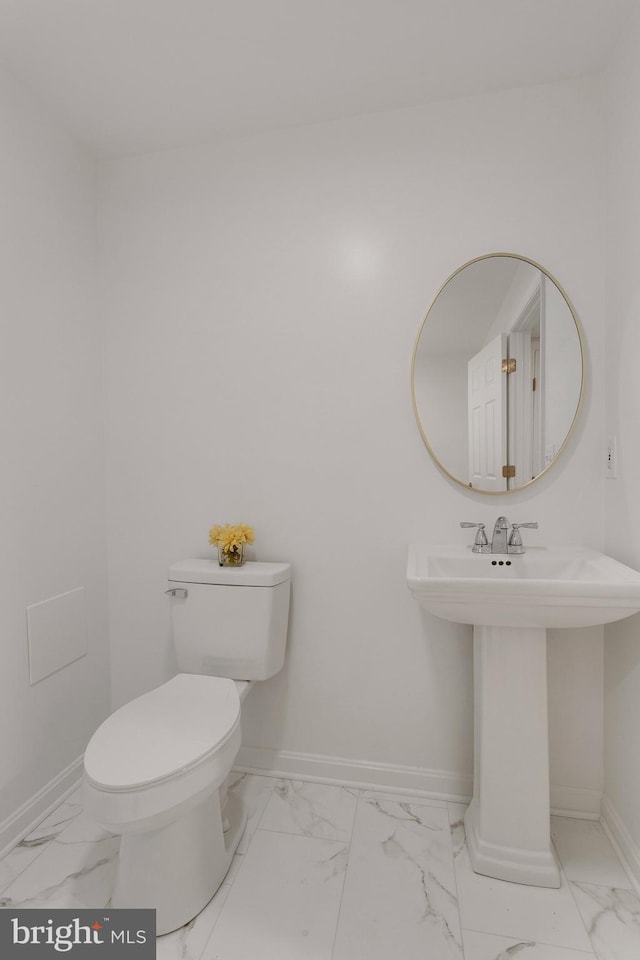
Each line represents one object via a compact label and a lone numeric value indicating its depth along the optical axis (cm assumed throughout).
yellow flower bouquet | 183
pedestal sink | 138
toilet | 121
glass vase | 186
